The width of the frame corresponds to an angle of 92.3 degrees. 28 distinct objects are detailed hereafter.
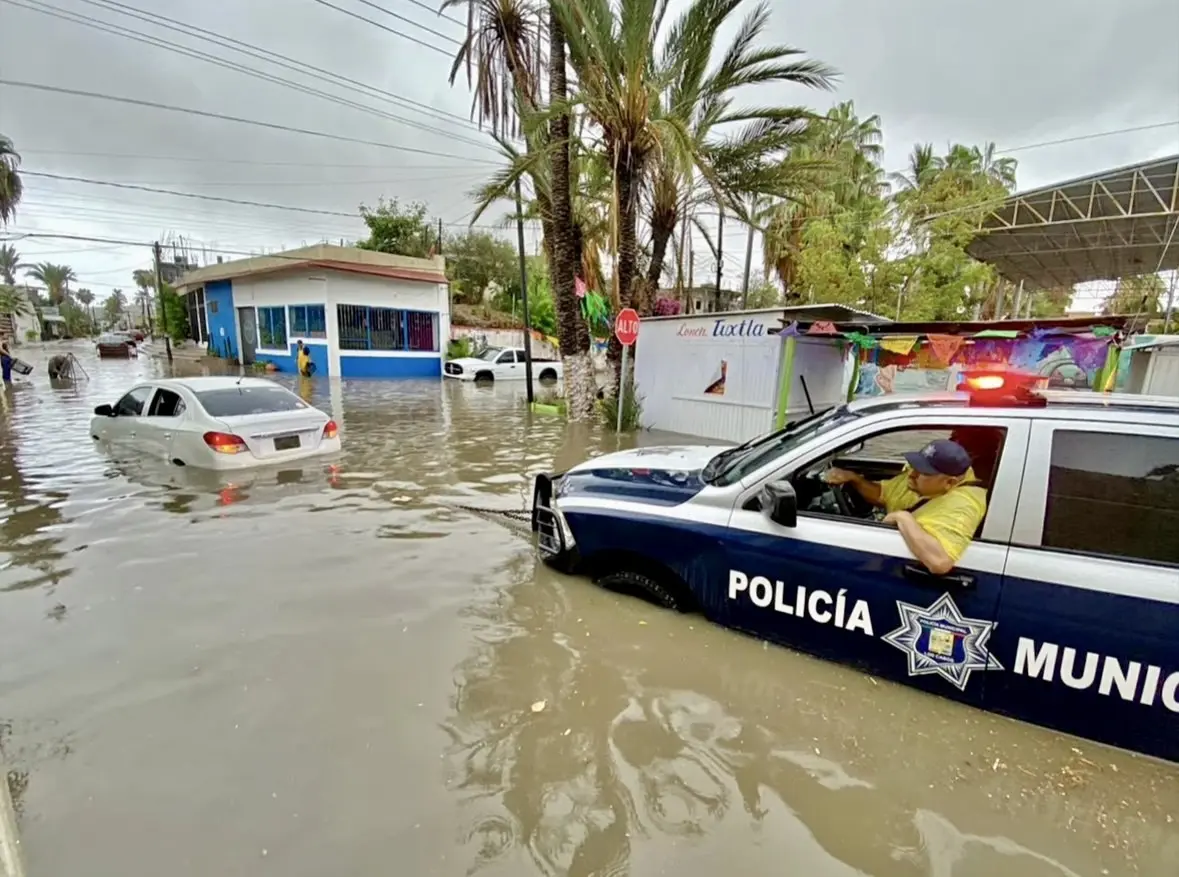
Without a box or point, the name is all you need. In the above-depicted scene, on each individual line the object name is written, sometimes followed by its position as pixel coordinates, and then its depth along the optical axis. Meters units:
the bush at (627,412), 12.10
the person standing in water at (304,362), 22.97
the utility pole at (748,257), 21.02
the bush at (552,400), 14.27
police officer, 2.54
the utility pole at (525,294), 15.90
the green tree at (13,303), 38.03
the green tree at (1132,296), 32.25
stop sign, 10.66
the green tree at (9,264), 78.19
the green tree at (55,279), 90.94
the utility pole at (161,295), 33.29
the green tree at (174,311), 35.16
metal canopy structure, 16.31
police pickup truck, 2.29
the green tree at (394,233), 34.00
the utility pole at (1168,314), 20.74
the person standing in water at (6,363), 18.12
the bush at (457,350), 26.56
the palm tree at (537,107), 11.45
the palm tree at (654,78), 9.23
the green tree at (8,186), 34.22
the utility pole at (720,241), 18.58
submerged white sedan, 7.10
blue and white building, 23.72
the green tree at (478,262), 39.56
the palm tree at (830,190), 11.16
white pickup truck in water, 22.45
